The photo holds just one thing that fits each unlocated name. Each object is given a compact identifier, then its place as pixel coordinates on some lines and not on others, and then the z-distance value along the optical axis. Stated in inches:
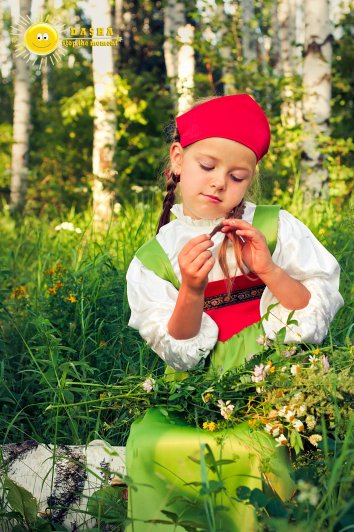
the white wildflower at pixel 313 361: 86.8
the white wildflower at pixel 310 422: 83.4
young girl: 86.0
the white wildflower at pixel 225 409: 86.7
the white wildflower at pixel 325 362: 87.3
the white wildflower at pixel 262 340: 93.4
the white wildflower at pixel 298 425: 83.0
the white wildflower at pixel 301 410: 83.4
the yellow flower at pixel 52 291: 144.7
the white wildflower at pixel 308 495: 62.3
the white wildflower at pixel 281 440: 82.5
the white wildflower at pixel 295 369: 86.3
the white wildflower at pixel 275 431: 83.9
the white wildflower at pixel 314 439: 81.7
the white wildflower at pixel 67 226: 218.7
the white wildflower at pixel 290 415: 83.3
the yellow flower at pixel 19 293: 151.8
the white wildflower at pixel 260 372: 88.0
